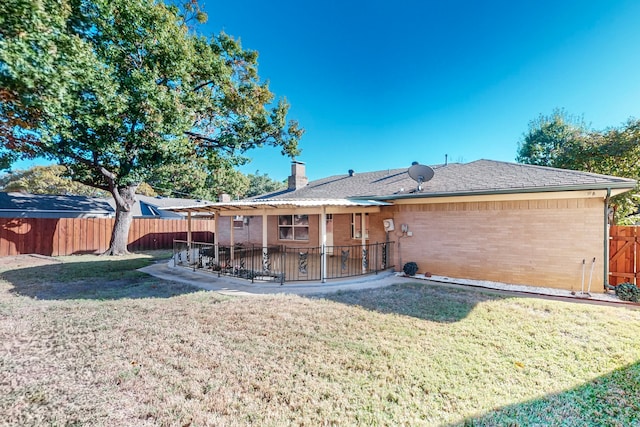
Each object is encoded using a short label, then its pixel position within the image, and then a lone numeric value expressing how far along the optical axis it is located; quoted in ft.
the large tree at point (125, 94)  23.31
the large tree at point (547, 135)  69.46
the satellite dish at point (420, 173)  34.97
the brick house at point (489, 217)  25.36
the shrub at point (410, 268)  32.53
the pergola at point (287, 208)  29.07
